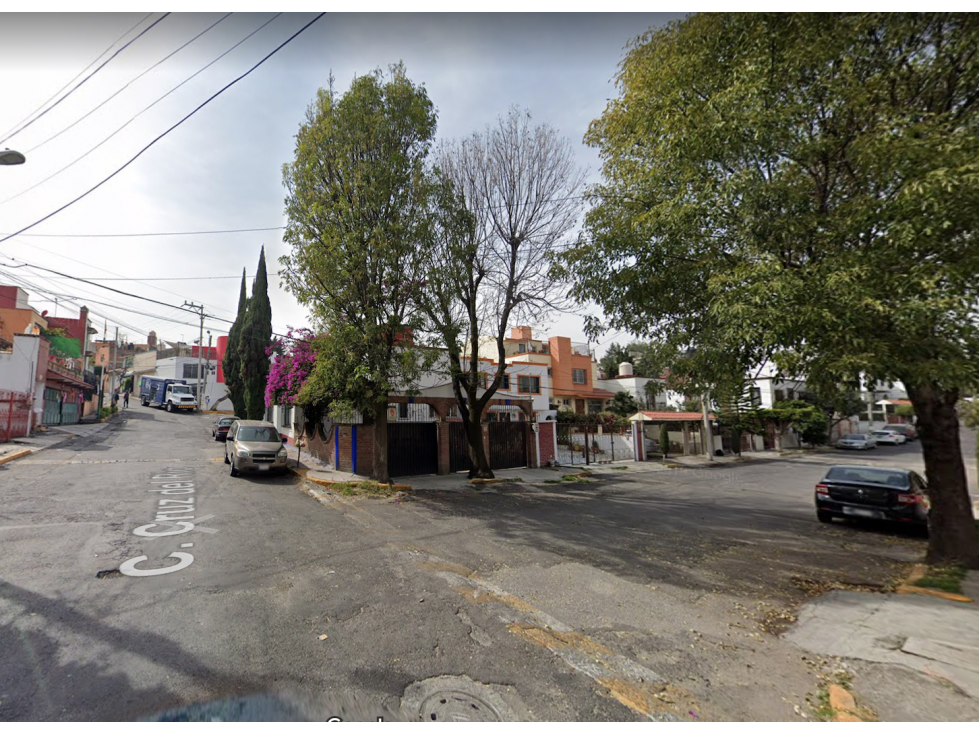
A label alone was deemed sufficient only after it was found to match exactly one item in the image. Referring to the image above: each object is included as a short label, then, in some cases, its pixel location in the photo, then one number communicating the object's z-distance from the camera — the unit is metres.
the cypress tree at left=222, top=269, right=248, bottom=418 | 30.84
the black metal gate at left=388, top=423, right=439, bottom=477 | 15.66
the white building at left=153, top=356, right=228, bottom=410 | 44.28
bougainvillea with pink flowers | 15.76
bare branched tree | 13.10
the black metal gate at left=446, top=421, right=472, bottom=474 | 17.12
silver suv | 13.17
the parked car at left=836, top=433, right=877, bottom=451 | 35.19
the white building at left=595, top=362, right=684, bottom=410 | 40.50
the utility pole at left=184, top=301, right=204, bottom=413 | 37.38
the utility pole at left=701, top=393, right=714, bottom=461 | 26.86
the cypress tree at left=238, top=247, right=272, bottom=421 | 29.48
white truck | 37.84
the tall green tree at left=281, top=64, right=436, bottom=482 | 11.62
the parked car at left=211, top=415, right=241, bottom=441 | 23.30
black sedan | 8.91
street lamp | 7.46
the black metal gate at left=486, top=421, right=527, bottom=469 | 18.61
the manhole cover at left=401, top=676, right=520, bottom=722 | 2.95
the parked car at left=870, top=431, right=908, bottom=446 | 41.50
